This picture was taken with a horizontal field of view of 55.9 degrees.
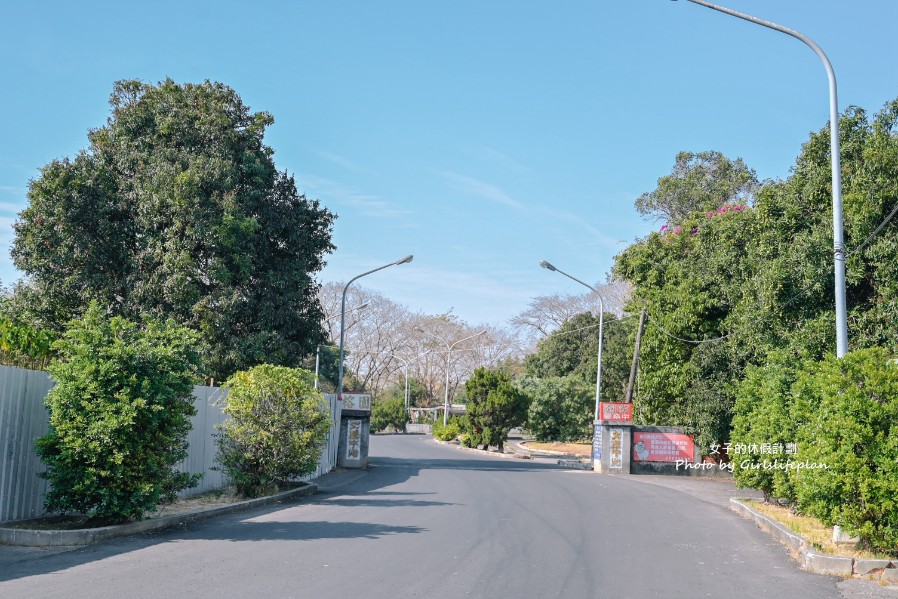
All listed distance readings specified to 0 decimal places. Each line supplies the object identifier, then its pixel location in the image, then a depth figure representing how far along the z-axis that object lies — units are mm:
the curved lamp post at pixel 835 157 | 12410
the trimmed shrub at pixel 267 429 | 16766
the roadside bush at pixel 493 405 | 43594
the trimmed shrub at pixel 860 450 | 10031
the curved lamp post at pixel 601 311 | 32938
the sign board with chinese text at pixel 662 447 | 32062
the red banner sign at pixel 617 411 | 32000
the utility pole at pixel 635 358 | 33469
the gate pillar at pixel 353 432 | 29953
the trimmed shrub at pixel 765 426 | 15679
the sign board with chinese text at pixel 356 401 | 30500
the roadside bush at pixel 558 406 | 51531
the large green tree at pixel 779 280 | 20516
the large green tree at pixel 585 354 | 55250
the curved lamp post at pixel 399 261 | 29984
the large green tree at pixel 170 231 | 26250
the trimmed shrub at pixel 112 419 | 11180
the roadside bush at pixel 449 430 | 54788
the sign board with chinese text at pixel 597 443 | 32469
